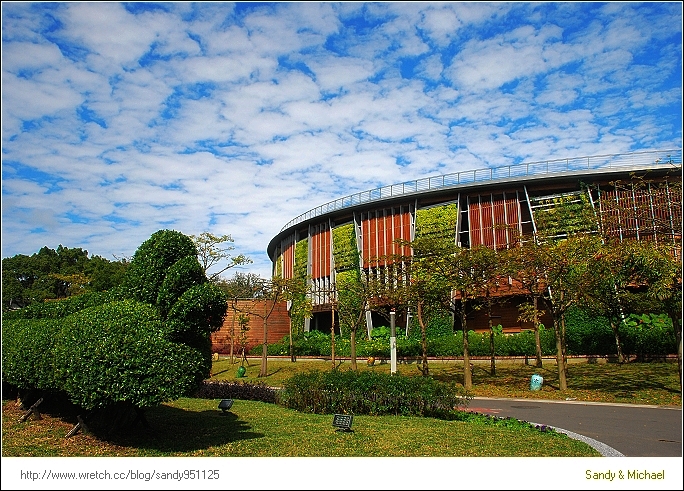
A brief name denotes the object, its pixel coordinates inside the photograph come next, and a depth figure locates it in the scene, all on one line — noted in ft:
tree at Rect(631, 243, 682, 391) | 40.29
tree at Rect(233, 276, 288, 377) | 88.63
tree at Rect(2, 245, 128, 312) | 109.70
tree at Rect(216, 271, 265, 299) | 109.03
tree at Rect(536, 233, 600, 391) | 59.26
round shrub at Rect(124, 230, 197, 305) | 30.19
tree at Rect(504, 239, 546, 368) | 62.08
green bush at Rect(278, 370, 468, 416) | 41.93
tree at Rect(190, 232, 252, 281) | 104.06
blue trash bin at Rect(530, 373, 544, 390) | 63.82
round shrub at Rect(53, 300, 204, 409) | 24.26
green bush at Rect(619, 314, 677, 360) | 80.23
